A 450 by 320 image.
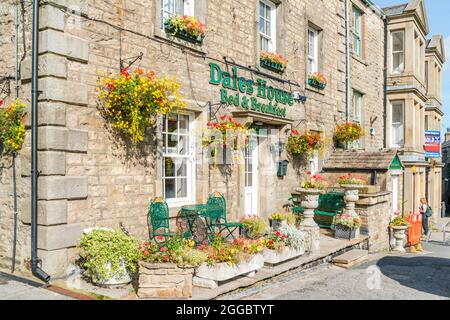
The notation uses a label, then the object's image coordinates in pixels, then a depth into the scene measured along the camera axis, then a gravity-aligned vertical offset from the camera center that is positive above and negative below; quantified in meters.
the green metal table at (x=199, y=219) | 8.01 -1.05
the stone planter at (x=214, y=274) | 6.10 -1.54
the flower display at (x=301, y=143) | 11.80 +0.59
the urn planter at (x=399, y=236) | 12.95 -2.14
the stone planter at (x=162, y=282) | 5.64 -1.52
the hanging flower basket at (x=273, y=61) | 11.05 +2.67
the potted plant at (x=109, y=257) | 6.00 -1.28
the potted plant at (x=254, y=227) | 9.02 -1.30
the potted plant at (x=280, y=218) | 10.33 -1.28
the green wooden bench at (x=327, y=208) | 11.65 -1.18
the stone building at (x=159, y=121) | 6.29 +1.00
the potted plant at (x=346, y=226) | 10.79 -1.53
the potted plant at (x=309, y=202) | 9.76 -0.86
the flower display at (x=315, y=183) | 10.66 -0.48
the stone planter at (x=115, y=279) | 6.05 -1.59
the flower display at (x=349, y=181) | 11.96 -0.46
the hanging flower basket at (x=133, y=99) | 6.75 +1.03
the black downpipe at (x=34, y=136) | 6.20 +0.41
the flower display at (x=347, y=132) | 14.55 +1.08
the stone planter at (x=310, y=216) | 9.33 -1.16
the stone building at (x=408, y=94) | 19.45 +3.21
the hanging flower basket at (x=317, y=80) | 13.34 +2.61
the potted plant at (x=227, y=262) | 6.12 -1.41
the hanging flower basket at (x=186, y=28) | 8.21 +2.63
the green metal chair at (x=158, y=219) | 7.50 -0.93
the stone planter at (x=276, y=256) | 7.52 -1.59
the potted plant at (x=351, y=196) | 11.18 -0.81
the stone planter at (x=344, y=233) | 10.81 -1.70
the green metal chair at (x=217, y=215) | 8.41 -0.99
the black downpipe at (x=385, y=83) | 19.64 +3.68
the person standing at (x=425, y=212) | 18.23 -2.00
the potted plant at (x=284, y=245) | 7.54 -1.44
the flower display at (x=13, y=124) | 6.51 +0.61
